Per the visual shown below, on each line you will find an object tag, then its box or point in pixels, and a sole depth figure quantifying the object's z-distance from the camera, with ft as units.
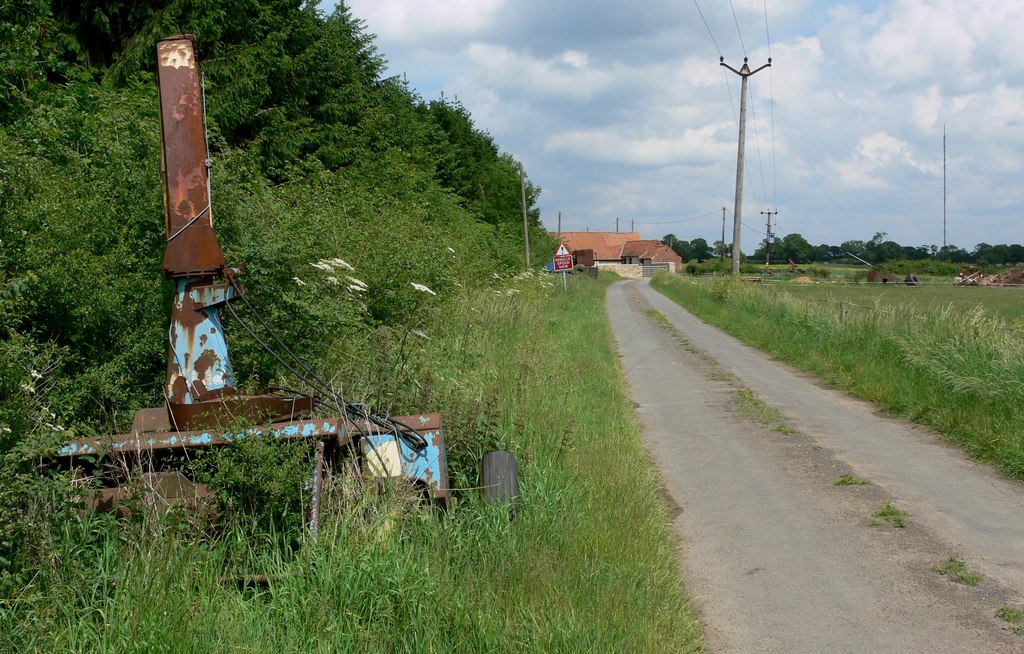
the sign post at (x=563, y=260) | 131.85
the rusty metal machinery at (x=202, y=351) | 18.43
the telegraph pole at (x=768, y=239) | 363.76
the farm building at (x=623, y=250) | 467.11
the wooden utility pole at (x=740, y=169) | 114.32
